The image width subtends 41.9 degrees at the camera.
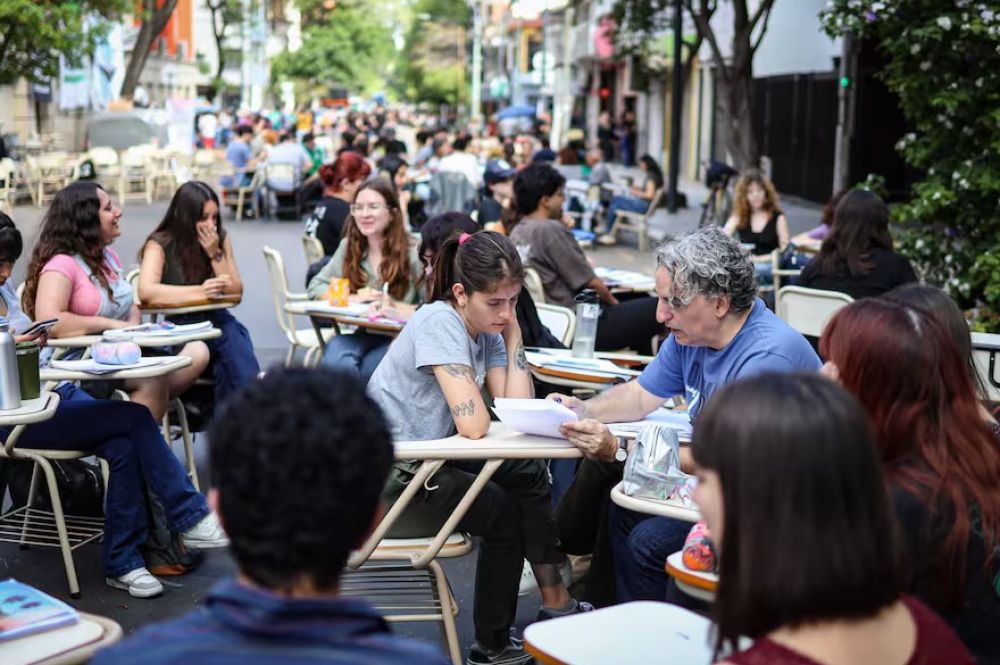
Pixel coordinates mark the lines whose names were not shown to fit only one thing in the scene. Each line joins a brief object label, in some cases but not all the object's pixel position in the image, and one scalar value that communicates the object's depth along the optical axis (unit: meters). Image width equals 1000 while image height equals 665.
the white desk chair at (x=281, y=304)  8.14
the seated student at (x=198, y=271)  6.55
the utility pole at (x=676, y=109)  20.48
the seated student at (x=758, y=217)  10.83
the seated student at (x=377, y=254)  7.02
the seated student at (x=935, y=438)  2.54
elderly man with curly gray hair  3.75
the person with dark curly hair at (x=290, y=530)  1.66
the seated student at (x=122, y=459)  4.91
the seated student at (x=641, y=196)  18.64
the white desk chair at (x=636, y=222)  18.27
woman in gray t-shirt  4.09
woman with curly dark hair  5.73
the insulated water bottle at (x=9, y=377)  4.28
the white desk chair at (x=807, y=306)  6.83
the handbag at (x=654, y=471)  3.43
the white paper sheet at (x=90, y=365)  4.85
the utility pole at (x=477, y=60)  77.12
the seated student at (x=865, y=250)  6.94
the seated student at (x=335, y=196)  9.45
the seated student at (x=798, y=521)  1.88
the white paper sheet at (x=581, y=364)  5.21
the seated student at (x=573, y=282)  7.67
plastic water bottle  5.99
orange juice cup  6.78
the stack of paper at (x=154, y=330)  5.58
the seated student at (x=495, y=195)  12.12
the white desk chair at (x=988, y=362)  5.48
